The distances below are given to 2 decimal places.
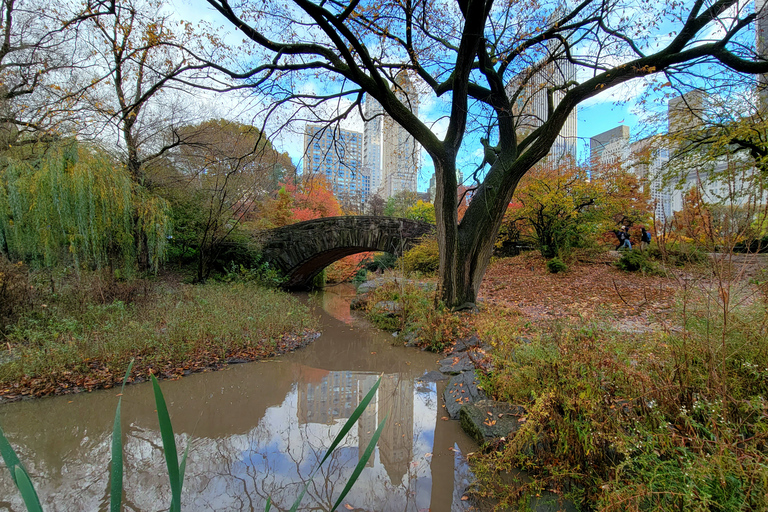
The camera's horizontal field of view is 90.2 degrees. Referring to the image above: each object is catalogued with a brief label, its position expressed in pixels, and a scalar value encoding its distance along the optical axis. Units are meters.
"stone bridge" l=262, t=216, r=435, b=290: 11.57
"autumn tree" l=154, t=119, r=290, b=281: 10.46
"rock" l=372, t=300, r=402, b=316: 7.95
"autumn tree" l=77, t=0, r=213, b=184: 5.11
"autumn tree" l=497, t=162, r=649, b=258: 10.95
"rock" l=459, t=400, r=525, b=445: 2.98
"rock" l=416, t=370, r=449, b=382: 4.81
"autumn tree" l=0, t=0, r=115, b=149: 8.16
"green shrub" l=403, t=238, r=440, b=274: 11.51
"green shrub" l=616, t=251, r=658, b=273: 9.53
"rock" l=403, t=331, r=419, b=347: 6.38
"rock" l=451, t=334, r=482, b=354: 5.50
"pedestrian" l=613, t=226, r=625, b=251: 12.25
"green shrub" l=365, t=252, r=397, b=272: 16.38
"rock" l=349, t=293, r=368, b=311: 10.26
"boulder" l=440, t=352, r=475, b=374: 4.80
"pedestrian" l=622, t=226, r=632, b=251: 12.01
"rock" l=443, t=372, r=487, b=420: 3.71
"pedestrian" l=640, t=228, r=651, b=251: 10.89
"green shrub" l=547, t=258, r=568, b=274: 10.76
